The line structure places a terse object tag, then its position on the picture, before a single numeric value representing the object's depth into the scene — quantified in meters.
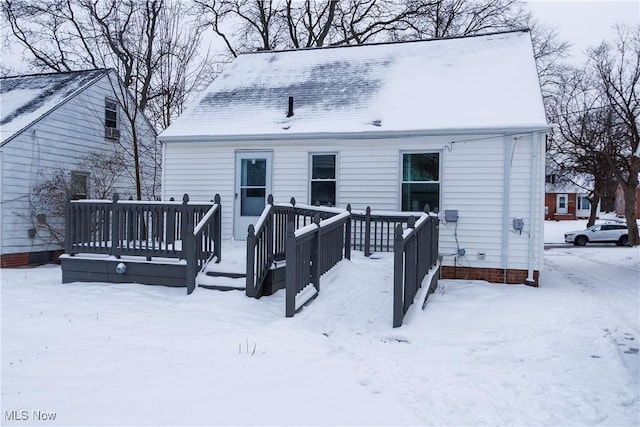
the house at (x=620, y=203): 37.55
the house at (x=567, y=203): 48.09
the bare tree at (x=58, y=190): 13.48
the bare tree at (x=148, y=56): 14.63
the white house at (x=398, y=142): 9.38
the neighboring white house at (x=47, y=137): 12.79
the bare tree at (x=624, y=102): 22.95
